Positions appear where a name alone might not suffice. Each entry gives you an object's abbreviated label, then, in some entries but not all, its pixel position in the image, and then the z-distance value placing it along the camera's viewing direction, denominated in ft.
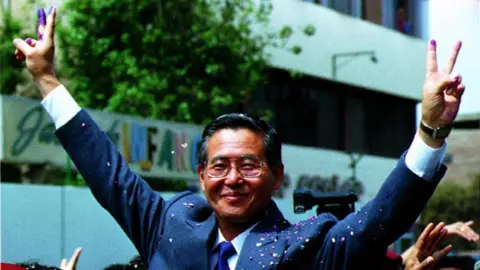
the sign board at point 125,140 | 34.60
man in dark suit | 8.86
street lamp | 67.46
